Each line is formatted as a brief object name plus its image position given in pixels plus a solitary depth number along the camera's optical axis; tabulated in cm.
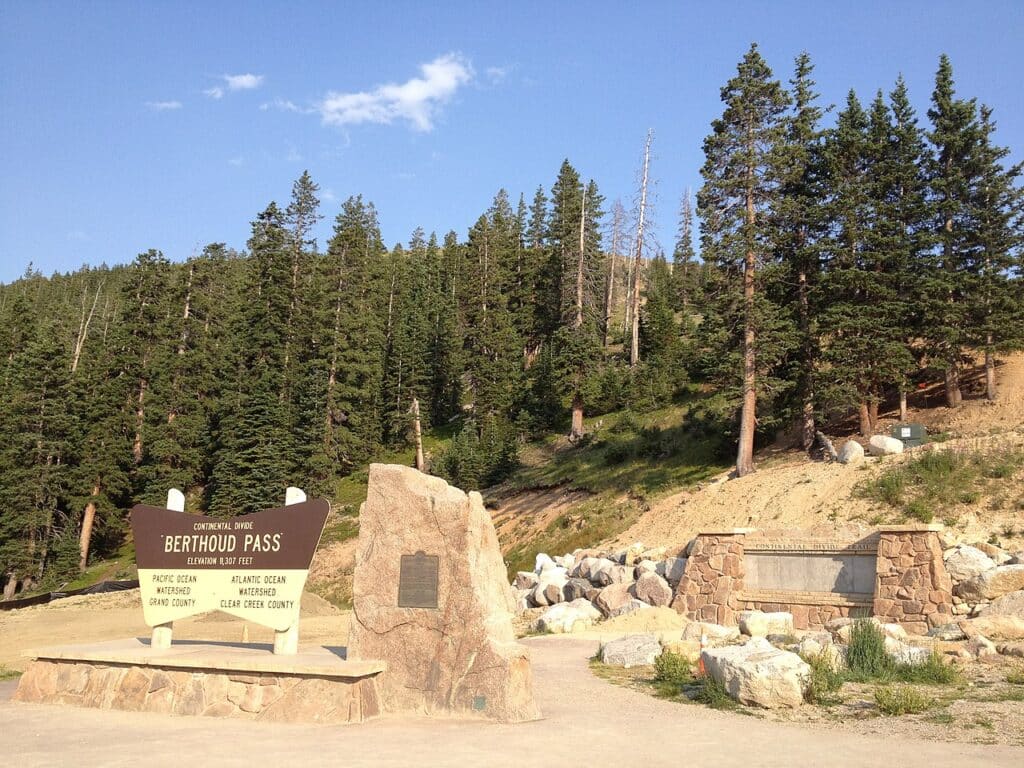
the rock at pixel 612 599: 1850
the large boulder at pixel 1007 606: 1379
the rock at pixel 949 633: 1288
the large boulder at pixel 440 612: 818
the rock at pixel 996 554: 1602
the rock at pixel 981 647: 1120
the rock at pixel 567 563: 2381
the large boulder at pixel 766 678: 858
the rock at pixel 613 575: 2016
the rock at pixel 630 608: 1789
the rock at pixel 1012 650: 1103
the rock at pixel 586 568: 2145
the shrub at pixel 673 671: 1037
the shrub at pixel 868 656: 1013
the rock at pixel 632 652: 1234
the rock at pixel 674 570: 1889
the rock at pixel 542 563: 2428
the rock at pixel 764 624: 1457
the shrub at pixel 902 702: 816
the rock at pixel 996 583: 1497
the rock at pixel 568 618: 1731
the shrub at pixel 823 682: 878
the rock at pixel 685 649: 1153
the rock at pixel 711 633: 1387
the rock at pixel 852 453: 2385
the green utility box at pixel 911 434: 2411
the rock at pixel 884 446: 2330
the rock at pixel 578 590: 2000
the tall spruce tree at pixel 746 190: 2912
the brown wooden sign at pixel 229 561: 909
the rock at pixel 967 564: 1544
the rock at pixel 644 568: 1991
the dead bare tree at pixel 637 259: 4909
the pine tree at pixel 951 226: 2950
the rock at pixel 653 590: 1841
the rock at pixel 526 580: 2277
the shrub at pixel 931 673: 981
